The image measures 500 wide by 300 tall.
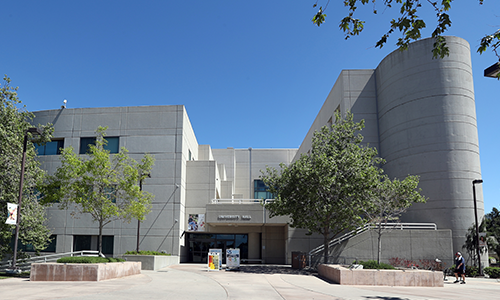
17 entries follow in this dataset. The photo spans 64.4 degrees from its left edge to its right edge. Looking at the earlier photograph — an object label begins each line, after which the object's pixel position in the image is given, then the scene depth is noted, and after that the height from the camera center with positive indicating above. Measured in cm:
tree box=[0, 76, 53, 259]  2188 +247
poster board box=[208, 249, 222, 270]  2353 -197
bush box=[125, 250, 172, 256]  2534 -221
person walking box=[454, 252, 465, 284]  1934 -215
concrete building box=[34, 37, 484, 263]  2945 +513
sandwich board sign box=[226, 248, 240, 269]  2364 -243
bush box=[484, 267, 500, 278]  2531 -316
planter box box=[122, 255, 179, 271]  2375 -255
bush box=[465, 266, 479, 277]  2614 -324
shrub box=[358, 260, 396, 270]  1781 -201
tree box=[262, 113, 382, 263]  2328 +214
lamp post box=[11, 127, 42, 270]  1812 +184
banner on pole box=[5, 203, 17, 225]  1758 +10
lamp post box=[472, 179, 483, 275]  2564 -19
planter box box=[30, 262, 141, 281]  1608 -221
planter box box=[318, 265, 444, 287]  1675 -237
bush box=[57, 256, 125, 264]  1667 -179
